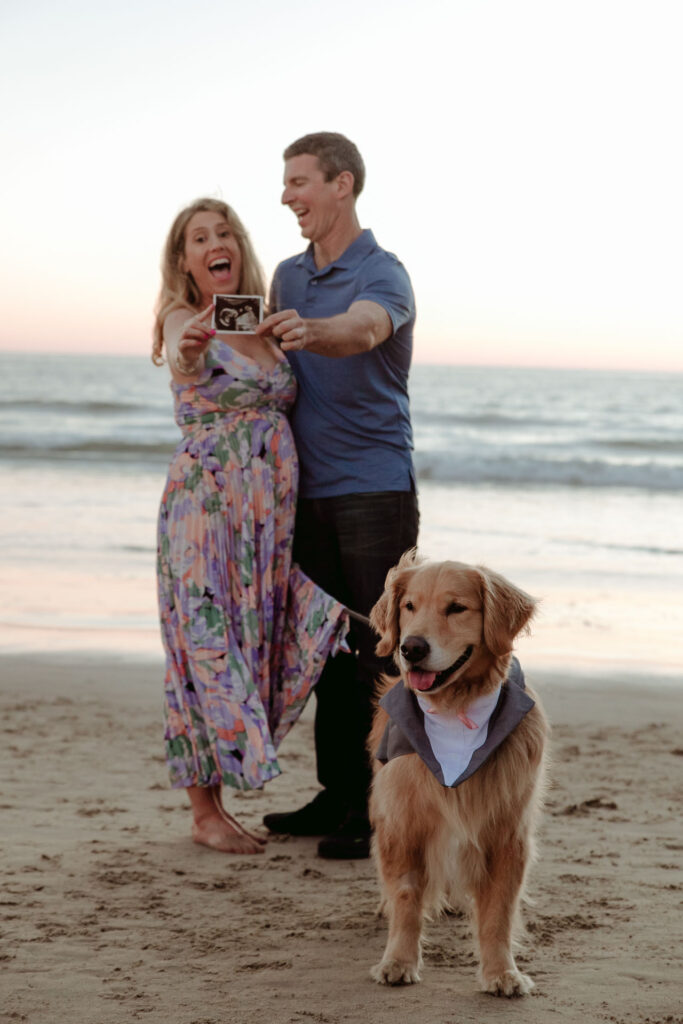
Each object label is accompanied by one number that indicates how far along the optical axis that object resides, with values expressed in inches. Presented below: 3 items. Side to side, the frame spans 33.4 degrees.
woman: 156.6
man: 154.4
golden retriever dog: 114.2
